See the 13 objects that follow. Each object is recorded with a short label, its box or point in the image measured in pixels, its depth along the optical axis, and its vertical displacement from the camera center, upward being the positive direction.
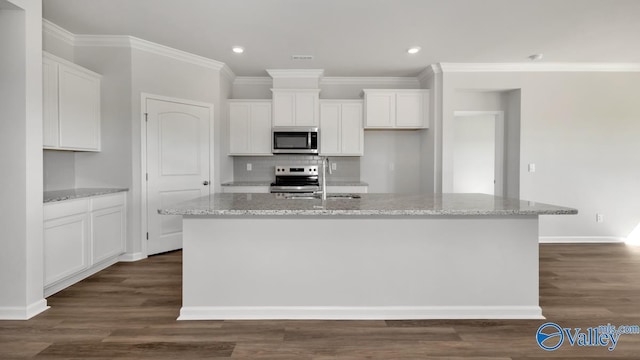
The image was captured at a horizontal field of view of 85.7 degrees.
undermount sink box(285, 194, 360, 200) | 3.06 -0.19
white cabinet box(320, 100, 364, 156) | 5.27 +0.75
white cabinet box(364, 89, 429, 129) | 5.21 +1.04
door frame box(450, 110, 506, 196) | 5.29 +0.43
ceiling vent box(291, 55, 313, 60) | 4.52 +1.57
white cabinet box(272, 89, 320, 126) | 5.12 +1.04
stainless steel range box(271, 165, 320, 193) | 5.28 +0.01
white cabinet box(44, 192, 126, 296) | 2.90 -0.59
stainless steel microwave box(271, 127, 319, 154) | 5.12 +0.53
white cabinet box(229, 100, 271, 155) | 5.22 +0.74
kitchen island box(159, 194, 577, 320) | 2.53 -0.66
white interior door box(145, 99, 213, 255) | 4.18 +0.19
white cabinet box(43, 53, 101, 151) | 3.21 +0.71
